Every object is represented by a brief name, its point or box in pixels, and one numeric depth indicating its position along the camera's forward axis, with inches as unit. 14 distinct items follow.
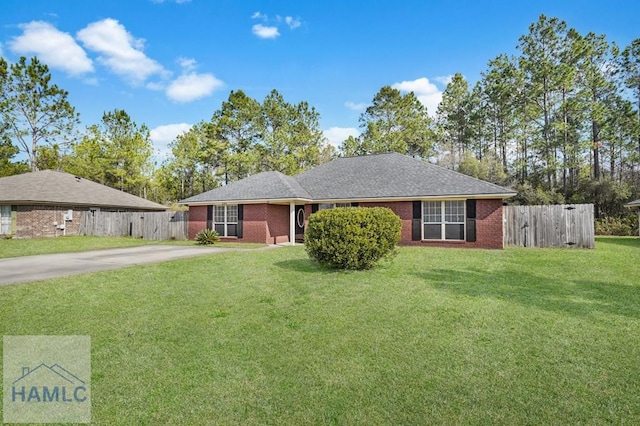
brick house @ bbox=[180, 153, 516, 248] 585.6
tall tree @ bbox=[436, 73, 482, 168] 1386.6
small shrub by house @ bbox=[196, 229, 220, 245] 682.8
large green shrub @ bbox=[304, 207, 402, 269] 330.3
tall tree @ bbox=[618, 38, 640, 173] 1098.7
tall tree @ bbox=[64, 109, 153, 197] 1453.0
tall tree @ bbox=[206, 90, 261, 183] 1432.1
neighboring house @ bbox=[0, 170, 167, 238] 834.8
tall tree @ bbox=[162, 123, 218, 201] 1492.4
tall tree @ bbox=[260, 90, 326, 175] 1462.8
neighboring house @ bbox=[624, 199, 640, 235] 842.6
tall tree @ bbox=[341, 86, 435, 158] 1416.1
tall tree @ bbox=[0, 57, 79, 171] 1256.2
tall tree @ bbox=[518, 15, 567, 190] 1070.4
